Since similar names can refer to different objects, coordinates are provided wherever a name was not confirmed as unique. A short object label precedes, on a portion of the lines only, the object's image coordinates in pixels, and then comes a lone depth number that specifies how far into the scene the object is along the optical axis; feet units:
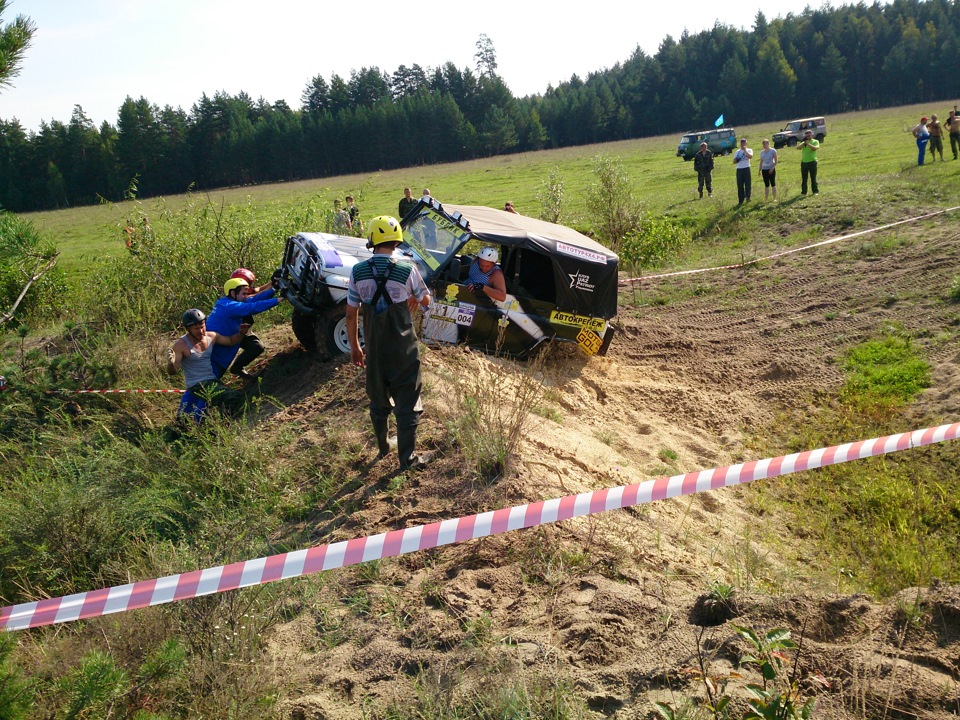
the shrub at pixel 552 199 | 62.18
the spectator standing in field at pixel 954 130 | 71.87
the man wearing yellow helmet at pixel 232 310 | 28.66
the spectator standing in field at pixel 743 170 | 64.69
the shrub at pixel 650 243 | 55.67
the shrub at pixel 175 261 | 40.75
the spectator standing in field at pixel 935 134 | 72.43
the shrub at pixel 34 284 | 40.34
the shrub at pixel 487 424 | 19.34
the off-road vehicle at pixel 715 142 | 142.92
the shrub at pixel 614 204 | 59.26
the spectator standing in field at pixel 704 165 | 75.31
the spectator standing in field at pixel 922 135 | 71.05
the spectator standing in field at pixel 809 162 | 62.08
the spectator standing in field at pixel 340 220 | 45.78
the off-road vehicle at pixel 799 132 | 140.89
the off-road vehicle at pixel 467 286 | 29.89
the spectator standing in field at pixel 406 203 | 58.35
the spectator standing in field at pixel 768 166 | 64.75
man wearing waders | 19.11
